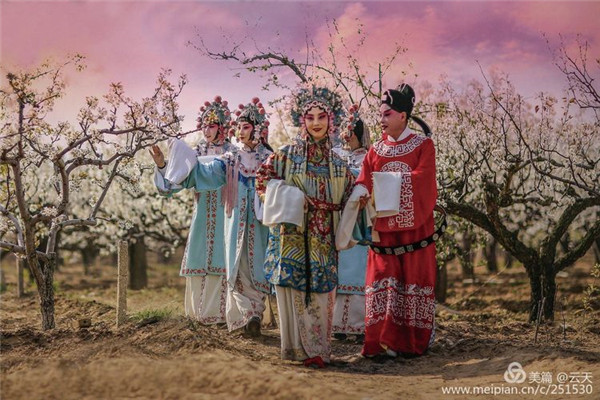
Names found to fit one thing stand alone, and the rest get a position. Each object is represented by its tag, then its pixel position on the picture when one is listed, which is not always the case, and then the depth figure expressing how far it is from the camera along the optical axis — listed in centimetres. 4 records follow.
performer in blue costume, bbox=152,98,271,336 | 790
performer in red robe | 651
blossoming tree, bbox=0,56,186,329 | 689
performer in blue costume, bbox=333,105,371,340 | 782
